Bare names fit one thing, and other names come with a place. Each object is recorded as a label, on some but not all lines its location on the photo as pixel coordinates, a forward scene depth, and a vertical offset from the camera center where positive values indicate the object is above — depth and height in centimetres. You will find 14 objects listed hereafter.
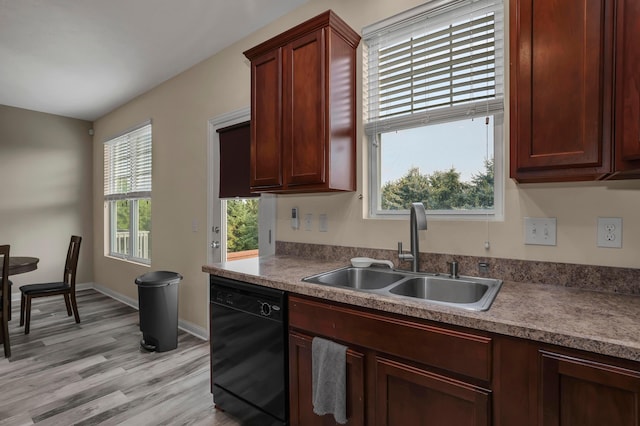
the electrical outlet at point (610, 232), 139 -9
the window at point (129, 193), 436 +26
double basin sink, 159 -38
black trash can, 297 -93
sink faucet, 168 -11
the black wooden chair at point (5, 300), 291 -80
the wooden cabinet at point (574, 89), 110 +44
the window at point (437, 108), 176 +60
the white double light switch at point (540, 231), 153 -10
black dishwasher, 167 -78
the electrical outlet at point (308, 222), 247 -9
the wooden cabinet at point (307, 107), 198 +67
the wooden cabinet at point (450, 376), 94 -56
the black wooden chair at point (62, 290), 351 -87
